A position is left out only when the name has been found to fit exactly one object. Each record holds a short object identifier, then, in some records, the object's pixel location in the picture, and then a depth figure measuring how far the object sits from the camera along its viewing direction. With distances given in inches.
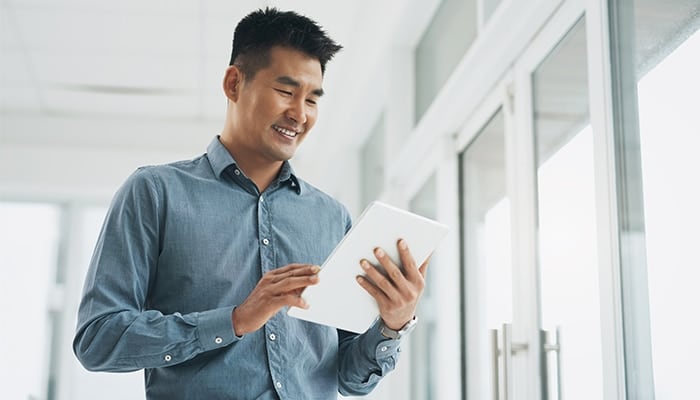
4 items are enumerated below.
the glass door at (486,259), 103.8
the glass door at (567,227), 82.9
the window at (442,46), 123.8
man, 56.9
